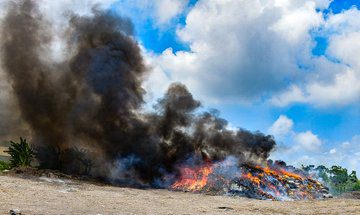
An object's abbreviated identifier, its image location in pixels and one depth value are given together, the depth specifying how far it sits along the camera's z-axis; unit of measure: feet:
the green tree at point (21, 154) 127.54
